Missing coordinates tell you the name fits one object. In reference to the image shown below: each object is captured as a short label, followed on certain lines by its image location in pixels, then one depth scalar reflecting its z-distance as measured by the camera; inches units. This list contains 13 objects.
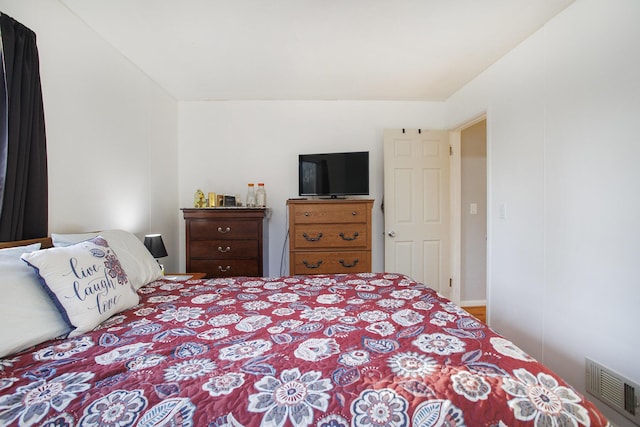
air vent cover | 49.4
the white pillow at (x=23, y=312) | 32.4
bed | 22.7
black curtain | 51.2
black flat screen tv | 112.0
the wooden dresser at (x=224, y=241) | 98.3
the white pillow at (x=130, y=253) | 56.9
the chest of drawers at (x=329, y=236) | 100.1
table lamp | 85.9
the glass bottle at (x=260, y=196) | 114.3
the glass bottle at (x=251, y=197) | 114.1
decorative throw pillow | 37.7
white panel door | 114.7
